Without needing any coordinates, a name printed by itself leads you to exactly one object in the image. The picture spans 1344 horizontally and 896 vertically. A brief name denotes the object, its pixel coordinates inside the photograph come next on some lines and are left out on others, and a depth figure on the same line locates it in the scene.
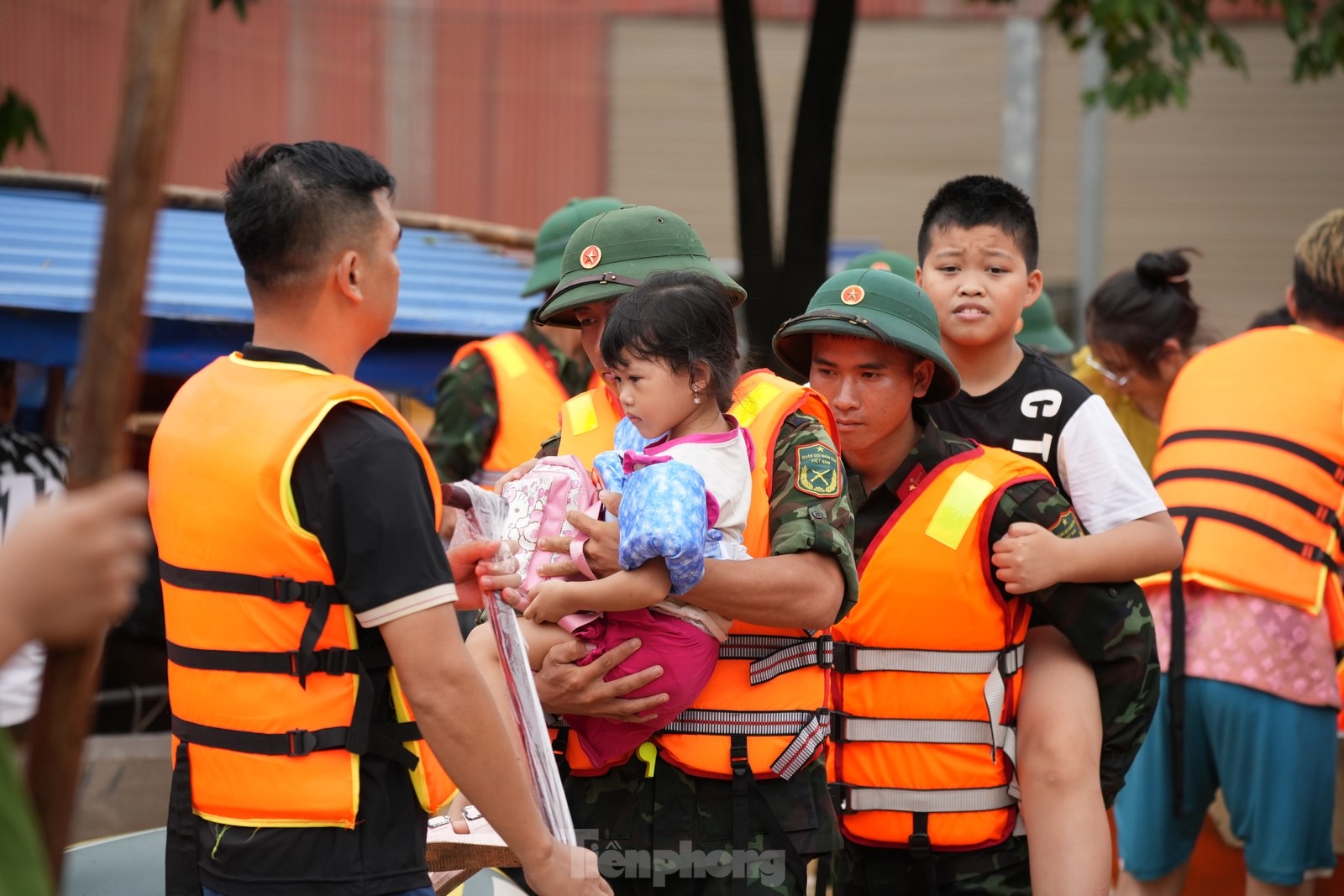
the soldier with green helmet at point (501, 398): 9.99
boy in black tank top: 5.88
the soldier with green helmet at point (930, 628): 5.95
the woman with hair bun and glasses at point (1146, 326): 10.00
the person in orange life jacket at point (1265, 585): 8.25
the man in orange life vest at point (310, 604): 4.43
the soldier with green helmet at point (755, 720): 5.16
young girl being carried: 5.00
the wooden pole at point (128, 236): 2.70
